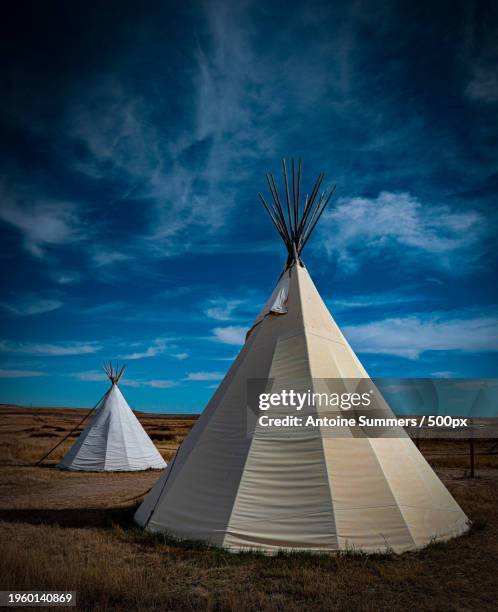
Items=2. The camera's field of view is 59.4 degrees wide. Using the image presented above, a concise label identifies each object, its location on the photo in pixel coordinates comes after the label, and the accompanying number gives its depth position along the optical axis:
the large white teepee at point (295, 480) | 5.30
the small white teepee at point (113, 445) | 16.02
